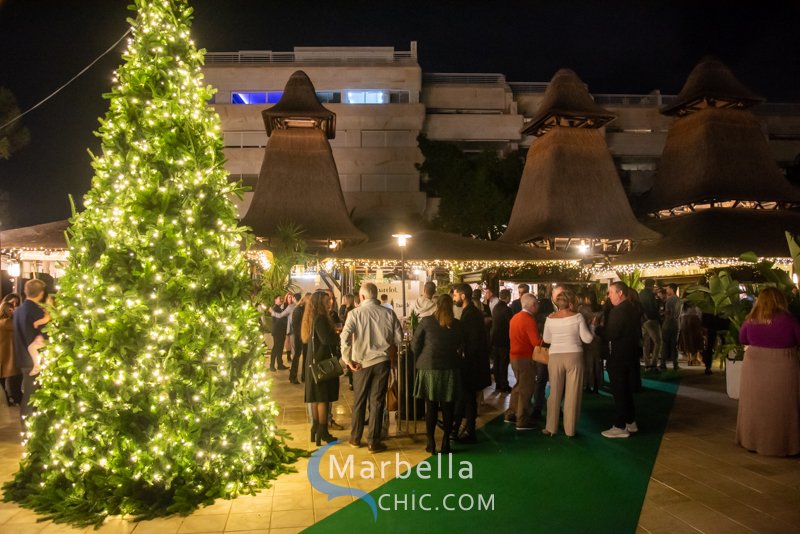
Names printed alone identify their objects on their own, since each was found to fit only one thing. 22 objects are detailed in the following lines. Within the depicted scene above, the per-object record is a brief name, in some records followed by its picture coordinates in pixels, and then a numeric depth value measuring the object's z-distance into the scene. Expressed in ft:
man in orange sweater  24.91
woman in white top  22.70
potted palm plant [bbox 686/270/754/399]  28.86
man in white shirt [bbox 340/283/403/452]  21.29
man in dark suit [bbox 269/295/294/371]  44.39
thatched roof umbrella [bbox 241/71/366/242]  75.77
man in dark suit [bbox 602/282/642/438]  23.36
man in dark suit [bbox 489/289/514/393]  32.89
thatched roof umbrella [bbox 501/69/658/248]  70.18
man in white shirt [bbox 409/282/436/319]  27.73
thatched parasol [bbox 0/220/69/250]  45.98
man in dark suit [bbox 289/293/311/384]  35.88
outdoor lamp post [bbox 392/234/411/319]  34.10
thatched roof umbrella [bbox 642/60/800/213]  71.56
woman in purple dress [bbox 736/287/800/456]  20.01
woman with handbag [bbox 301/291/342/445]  21.94
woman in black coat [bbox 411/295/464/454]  20.65
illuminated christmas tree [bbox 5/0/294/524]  15.75
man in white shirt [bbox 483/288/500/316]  35.18
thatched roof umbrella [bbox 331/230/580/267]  39.19
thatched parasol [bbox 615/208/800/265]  57.00
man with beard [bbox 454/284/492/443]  22.53
